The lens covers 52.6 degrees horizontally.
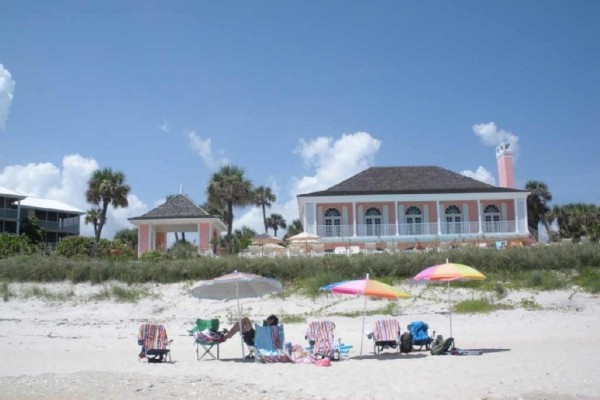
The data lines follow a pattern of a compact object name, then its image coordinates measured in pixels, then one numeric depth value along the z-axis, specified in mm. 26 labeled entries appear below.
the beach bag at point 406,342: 12797
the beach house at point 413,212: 35219
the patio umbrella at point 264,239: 30906
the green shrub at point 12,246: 26266
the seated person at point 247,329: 12383
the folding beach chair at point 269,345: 11992
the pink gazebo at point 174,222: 32125
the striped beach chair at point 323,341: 12086
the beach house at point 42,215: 49094
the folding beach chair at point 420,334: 13156
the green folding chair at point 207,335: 12344
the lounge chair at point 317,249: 27312
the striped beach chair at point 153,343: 11898
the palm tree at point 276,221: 62406
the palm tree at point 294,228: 56881
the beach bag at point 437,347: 12442
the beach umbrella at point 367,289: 12172
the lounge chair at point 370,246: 28969
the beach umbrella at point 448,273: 12398
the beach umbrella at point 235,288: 12547
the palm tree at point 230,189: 37969
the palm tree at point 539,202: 50125
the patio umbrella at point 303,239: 29828
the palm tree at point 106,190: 41344
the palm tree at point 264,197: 58156
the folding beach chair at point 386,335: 12805
